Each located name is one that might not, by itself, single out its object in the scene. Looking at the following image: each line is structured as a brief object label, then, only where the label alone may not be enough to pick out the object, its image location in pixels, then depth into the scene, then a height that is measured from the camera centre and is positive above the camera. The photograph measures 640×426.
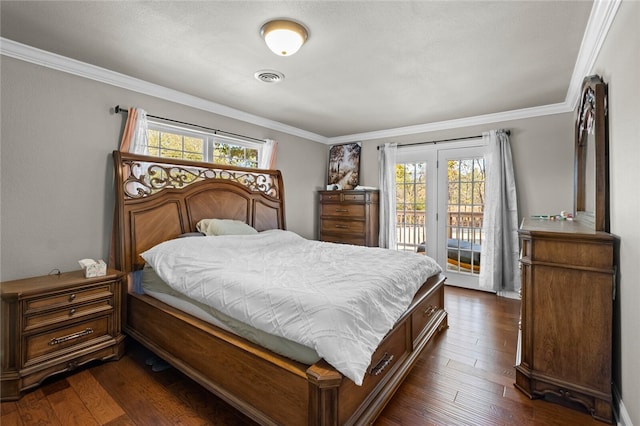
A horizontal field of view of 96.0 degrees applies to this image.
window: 3.18 +0.81
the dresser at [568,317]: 1.62 -0.60
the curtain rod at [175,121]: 2.74 +1.00
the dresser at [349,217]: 4.60 -0.06
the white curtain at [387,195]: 4.71 +0.31
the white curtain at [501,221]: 3.77 -0.08
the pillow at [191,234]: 2.87 -0.23
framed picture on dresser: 5.09 +0.86
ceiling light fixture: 1.90 +1.20
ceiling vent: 2.66 +1.29
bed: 1.36 -0.75
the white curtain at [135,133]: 2.76 +0.76
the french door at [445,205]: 4.19 +0.15
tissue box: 2.21 -0.45
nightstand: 1.84 -0.82
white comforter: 1.34 -0.44
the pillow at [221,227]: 2.93 -0.16
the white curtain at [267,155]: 4.14 +0.82
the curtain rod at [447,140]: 4.02 +1.11
